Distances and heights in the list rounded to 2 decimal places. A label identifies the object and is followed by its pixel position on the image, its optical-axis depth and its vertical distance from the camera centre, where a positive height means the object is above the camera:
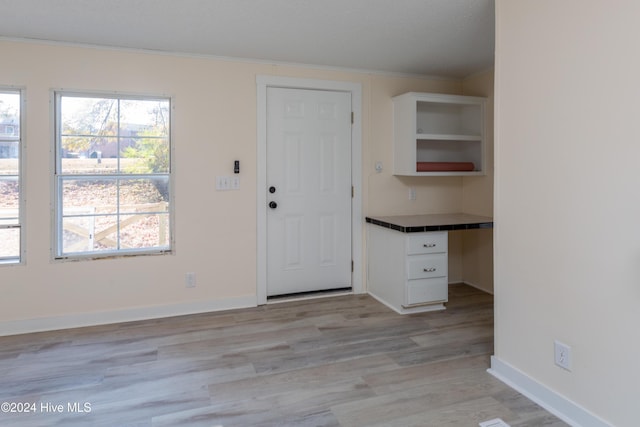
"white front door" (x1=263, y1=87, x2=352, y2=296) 3.69 +0.18
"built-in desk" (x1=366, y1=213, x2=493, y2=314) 3.39 -0.44
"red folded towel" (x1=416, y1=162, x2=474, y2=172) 3.80 +0.41
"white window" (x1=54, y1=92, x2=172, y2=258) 3.13 +0.27
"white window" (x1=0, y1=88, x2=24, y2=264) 2.99 +0.25
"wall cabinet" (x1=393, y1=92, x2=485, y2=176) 3.76 +0.72
